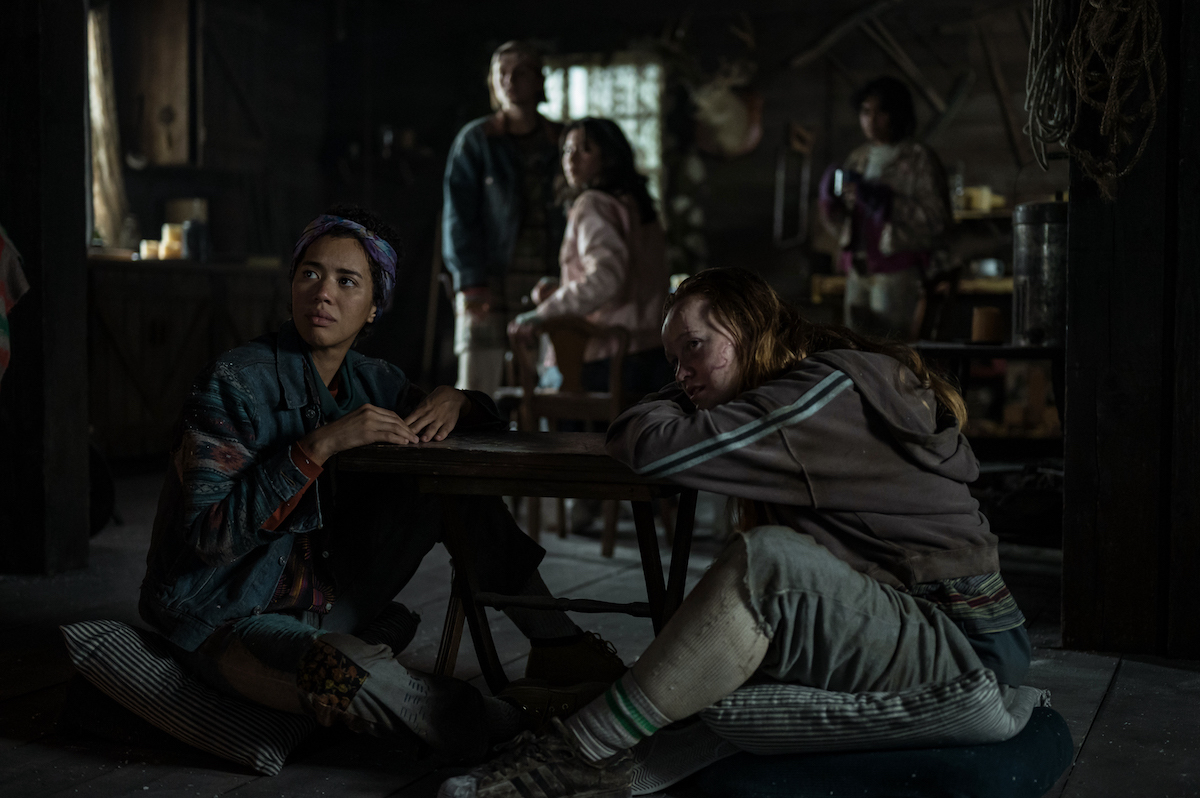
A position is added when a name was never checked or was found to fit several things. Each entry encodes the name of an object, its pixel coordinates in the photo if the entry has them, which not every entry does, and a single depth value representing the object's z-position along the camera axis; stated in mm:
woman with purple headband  2332
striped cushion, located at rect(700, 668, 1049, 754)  2045
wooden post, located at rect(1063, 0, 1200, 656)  3176
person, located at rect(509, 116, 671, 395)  4895
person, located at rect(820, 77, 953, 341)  5977
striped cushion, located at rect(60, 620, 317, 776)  2396
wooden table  2295
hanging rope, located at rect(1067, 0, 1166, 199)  3127
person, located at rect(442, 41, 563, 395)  5312
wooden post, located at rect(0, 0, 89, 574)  4156
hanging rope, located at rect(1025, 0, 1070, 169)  3326
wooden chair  4742
